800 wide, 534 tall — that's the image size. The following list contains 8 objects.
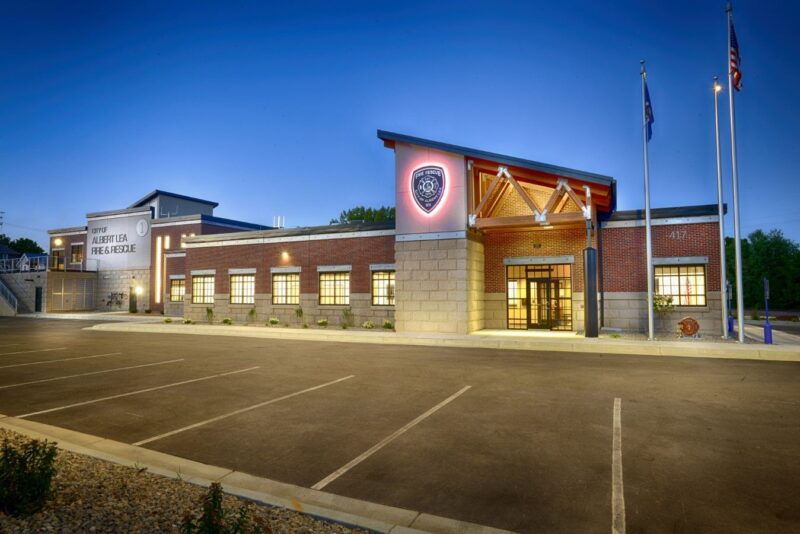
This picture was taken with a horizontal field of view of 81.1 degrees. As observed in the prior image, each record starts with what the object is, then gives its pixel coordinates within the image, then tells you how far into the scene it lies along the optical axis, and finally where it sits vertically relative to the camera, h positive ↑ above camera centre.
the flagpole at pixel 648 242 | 16.67 +1.69
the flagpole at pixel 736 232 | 15.12 +1.82
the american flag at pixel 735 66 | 15.38 +7.30
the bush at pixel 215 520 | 2.91 -1.47
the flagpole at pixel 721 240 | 16.73 +1.76
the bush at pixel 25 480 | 3.69 -1.53
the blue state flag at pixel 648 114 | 17.86 +6.67
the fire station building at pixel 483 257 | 18.75 +1.46
